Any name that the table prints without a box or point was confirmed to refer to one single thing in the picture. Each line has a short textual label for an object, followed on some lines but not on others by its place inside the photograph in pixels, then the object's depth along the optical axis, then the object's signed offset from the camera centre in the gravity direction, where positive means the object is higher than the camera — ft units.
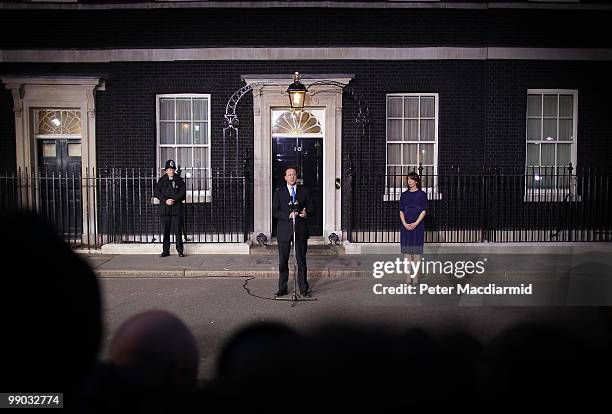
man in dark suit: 29.19 -2.67
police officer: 39.63 -1.70
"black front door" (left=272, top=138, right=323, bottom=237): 44.29 +1.22
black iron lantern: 36.81 +5.45
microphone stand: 28.26 -5.94
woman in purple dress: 30.66 -2.26
